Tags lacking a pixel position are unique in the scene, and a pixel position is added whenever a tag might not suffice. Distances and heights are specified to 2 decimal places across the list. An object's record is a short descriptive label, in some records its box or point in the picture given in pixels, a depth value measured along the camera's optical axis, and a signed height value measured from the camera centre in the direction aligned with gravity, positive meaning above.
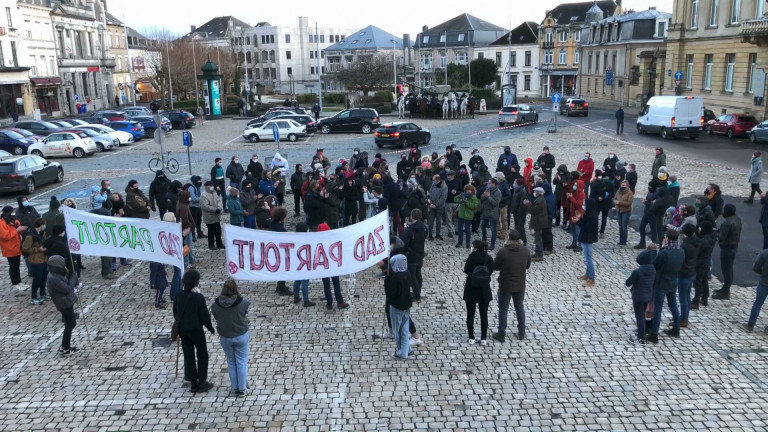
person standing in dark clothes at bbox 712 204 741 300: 11.31 -3.15
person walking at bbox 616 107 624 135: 36.44 -3.05
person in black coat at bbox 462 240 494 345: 9.30 -3.09
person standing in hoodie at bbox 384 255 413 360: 8.85 -3.07
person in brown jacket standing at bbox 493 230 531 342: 9.52 -3.03
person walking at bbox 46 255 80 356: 9.22 -3.01
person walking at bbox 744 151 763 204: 17.83 -2.99
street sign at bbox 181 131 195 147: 22.59 -2.09
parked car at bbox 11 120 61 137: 36.88 -2.55
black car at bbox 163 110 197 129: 45.25 -2.74
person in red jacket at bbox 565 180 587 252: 13.90 -3.00
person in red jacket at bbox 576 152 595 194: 17.11 -2.66
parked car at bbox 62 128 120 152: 33.66 -3.03
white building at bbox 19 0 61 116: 58.62 +2.73
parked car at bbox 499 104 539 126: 42.31 -2.91
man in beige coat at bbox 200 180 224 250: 14.23 -2.91
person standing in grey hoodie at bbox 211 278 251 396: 7.87 -3.05
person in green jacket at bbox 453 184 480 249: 14.02 -2.90
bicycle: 26.94 -3.65
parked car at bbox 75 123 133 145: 35.25 -2.82
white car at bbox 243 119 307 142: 36.84 -3.08
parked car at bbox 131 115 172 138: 40.81 -2.79
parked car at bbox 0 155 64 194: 21.48 -3.10
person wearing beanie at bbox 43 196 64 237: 12.27 -2.57
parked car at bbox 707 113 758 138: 34.84 -3.20
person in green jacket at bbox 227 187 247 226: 13.80 -2.80
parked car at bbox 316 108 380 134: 39.97 -2.91
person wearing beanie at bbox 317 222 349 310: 10.98 -3.73
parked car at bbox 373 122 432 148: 32.09 -3.04
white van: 33.66 -2.60
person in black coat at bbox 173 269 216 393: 8.08 -3.13
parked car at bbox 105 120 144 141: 38.84 -2.80
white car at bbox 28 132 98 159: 31.69 -3.10
